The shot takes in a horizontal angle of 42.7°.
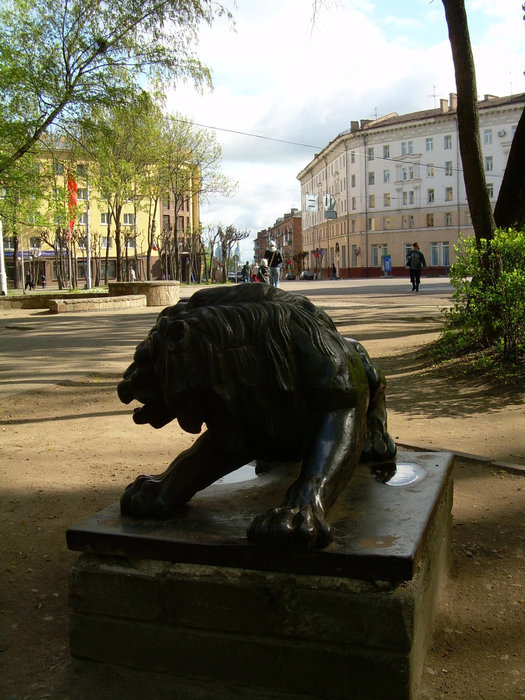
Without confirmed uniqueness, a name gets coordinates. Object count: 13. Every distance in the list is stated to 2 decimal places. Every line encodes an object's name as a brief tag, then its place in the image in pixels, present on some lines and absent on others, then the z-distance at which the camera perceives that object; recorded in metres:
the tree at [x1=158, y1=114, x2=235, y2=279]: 42.97
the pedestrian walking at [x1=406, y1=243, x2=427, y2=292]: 23.42
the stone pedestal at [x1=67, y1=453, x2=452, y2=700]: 1.84
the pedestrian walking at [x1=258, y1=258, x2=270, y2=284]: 22.25
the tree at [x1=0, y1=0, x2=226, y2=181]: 17.23
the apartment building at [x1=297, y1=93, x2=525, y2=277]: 63.44
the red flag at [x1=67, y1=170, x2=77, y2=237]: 19.88
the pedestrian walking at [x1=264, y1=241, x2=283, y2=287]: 21.66
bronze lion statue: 2.01
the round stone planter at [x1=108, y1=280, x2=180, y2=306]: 21.53
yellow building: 47.81
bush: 6.90
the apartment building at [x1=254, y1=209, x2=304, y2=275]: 101.61
